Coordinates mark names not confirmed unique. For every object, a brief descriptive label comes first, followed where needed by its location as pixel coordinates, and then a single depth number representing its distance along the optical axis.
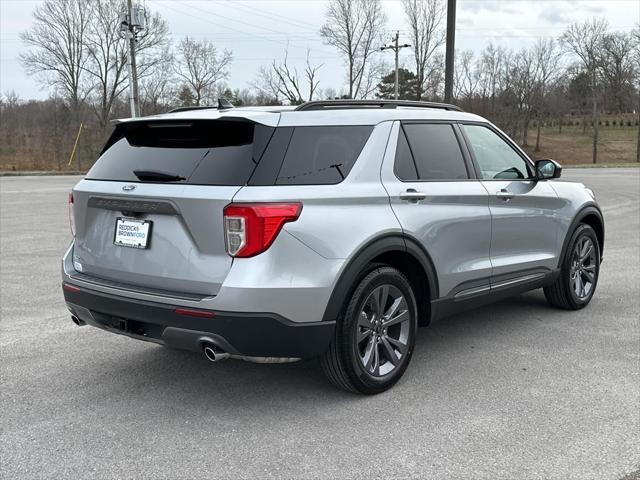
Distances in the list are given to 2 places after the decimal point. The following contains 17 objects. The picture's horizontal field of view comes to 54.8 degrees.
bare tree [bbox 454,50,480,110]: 64.47
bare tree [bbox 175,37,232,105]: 57.59
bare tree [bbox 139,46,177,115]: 50.16
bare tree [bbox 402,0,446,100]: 58.56
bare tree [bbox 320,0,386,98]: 57.06
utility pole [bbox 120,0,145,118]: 24.75
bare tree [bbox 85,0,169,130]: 49.28
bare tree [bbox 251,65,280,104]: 51.62
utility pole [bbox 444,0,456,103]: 14.70
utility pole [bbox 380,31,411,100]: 48.75
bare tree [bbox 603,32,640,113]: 59.53
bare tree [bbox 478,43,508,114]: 64.38
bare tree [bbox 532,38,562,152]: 62.75
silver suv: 3.27
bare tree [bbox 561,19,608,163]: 58.19
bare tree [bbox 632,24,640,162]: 51.78
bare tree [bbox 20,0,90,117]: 48.09
